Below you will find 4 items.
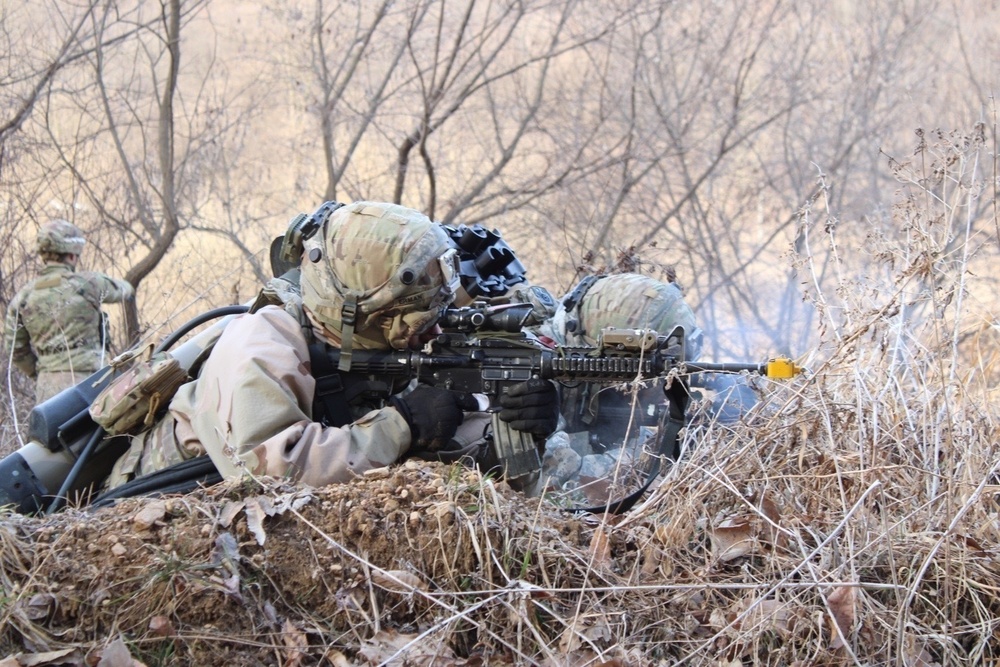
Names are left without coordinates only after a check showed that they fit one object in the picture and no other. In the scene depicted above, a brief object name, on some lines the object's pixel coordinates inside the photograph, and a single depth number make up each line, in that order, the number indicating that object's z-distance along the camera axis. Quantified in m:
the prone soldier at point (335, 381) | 6.64
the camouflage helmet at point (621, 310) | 9.48
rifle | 7.35
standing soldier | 14.22
